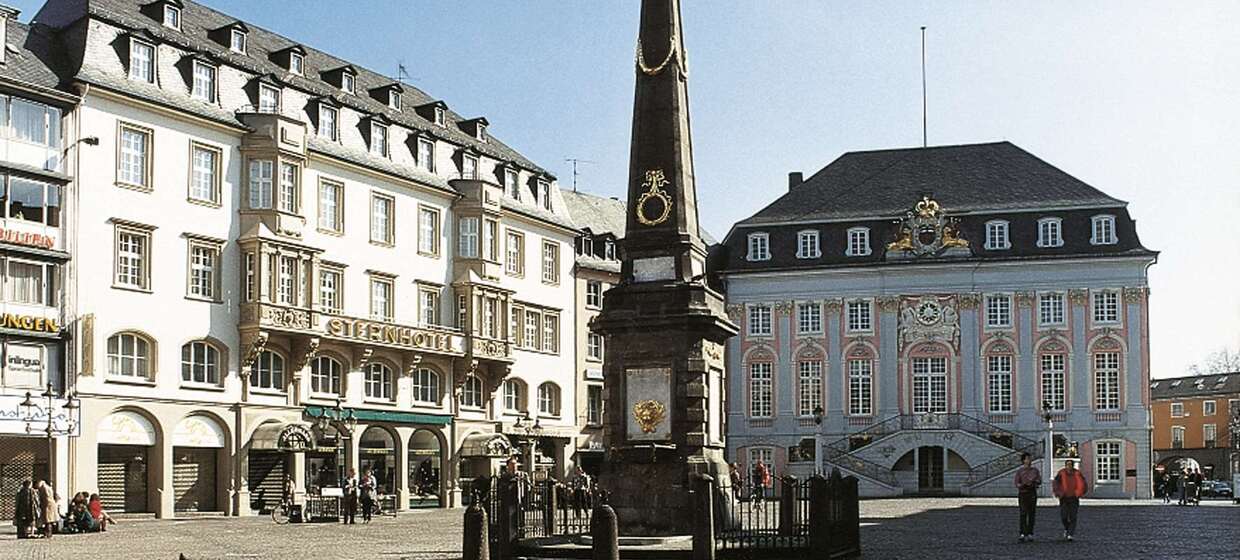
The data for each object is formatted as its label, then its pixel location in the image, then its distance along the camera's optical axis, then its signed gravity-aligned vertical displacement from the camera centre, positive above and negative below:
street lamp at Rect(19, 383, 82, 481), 37.67 -1.00
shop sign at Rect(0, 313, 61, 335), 38.22 +1.25
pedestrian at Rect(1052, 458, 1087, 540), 25.89 -2.03
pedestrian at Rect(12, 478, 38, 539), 33.31 -2.87
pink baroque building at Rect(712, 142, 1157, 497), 66.12 +1.76
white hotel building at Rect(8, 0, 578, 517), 41.62 +2.89
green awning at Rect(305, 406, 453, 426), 48.06 -1.48
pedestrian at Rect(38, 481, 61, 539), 33.69 -2.83
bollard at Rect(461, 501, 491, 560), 19.92 -2.07
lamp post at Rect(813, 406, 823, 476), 61.85 -2.98
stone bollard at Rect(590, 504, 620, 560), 19.39 -2.03
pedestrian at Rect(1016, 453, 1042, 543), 25.80 -2.03
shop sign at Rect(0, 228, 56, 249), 38.50 +3.34
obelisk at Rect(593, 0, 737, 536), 24.31 +0.57
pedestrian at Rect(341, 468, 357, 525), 39.34 -3.29
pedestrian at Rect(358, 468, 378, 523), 40.78 -3.19
